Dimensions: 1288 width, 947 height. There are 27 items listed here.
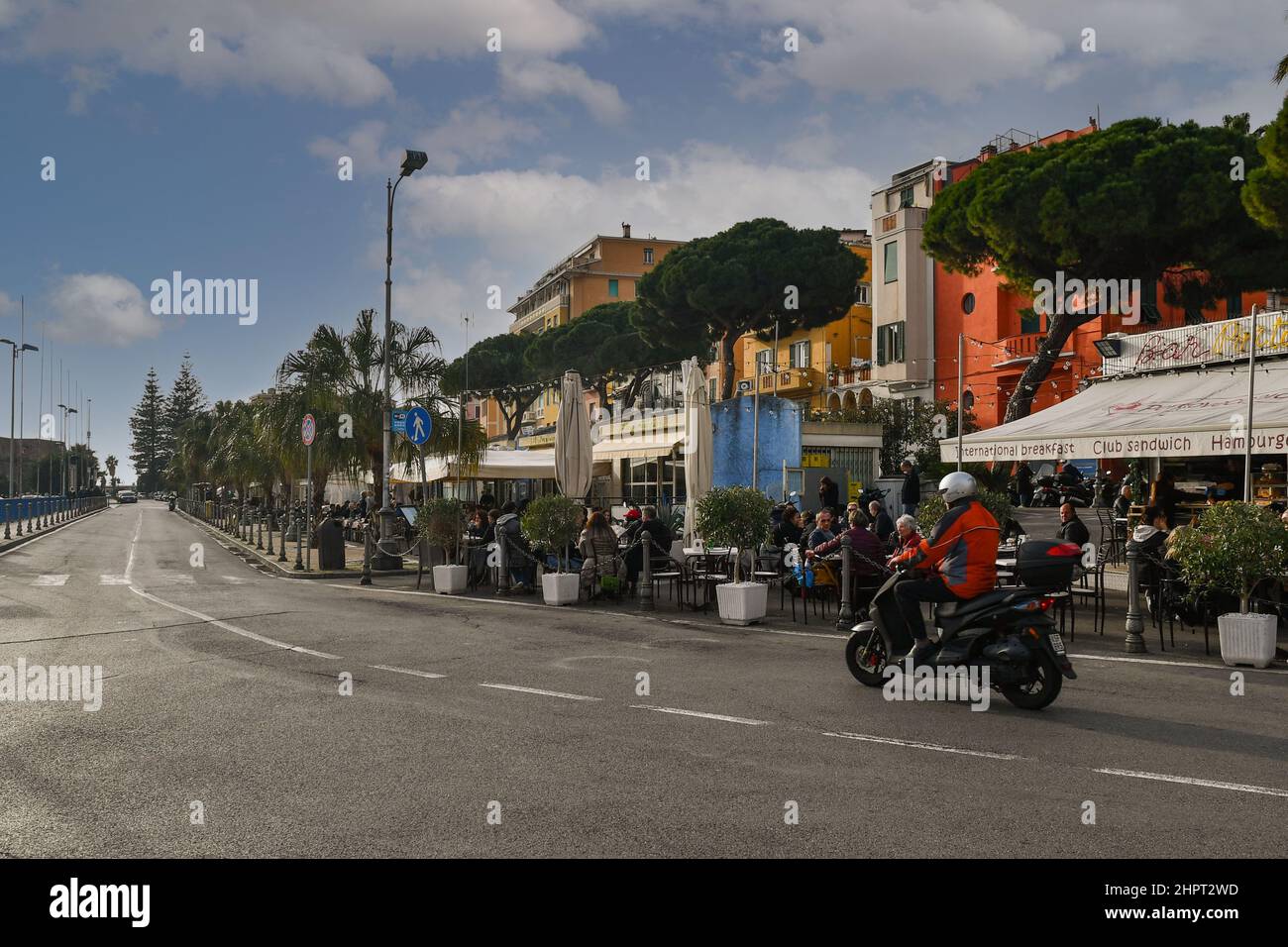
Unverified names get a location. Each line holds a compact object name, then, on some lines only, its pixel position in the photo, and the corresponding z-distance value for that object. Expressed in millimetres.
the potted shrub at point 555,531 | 15531
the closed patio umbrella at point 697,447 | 18062
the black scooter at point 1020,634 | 7590
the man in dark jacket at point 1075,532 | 14211
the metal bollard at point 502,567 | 17156
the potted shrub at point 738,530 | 13219
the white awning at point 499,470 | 26344
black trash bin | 22875
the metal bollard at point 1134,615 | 10516
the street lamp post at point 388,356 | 19978
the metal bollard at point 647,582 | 14898
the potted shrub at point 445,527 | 17781
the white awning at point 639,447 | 23984
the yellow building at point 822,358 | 50781
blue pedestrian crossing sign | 19016
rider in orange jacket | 7793
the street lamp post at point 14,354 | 51531
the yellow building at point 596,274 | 84625
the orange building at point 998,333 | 35188
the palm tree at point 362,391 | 26484
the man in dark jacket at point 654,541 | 15586
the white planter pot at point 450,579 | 17688
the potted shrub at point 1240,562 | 9508
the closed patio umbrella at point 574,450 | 18688
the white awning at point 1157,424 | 14138
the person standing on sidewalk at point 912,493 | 22688
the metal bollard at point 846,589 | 12648
